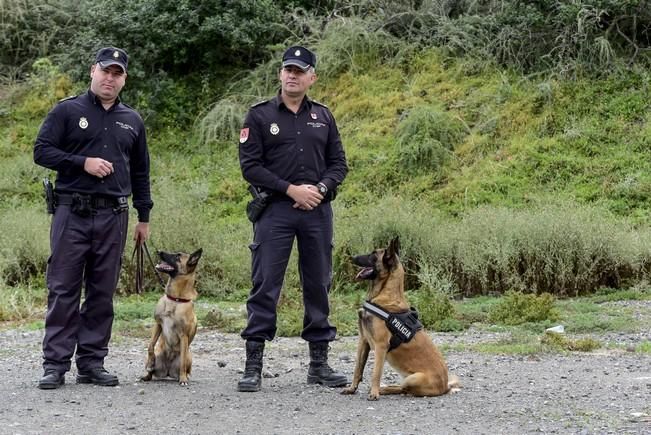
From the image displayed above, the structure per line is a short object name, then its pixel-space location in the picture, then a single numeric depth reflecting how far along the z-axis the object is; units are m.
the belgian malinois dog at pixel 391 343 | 6.39
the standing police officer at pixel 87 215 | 6.56
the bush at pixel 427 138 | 15.87
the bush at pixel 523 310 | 9.76
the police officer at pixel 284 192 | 6.61
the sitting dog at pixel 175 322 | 6.79
